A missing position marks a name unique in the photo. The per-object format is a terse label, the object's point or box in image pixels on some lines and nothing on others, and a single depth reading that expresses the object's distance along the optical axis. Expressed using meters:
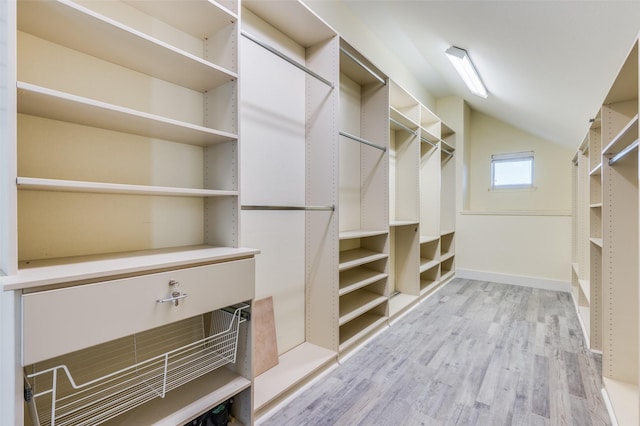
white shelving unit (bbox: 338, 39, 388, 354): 2.78
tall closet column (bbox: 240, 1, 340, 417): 1.99
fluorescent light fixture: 3.07
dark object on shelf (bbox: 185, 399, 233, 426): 1.43
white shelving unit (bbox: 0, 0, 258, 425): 0.94
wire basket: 1.21
